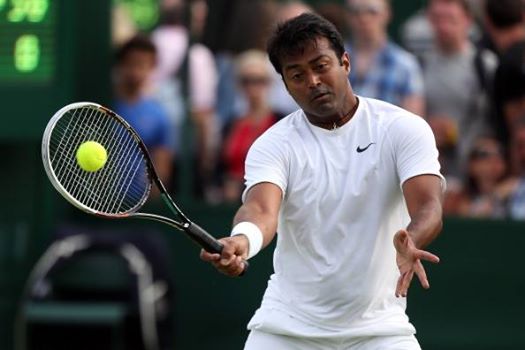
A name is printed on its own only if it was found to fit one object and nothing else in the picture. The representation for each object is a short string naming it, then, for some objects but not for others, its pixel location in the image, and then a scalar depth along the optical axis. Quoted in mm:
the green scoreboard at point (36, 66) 19469
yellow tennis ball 10609
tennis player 11297
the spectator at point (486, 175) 18719
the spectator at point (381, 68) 18953
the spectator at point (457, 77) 18750
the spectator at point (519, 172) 18531
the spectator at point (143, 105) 20047
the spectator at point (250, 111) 19406
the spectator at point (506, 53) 18594
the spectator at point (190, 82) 20062
